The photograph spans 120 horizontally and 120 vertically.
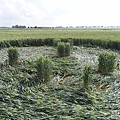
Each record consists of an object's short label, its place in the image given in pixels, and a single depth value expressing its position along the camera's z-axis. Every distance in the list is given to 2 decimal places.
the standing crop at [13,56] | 7.58
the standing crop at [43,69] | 5.77
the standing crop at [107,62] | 6.60
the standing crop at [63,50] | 9.36
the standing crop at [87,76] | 5.11
